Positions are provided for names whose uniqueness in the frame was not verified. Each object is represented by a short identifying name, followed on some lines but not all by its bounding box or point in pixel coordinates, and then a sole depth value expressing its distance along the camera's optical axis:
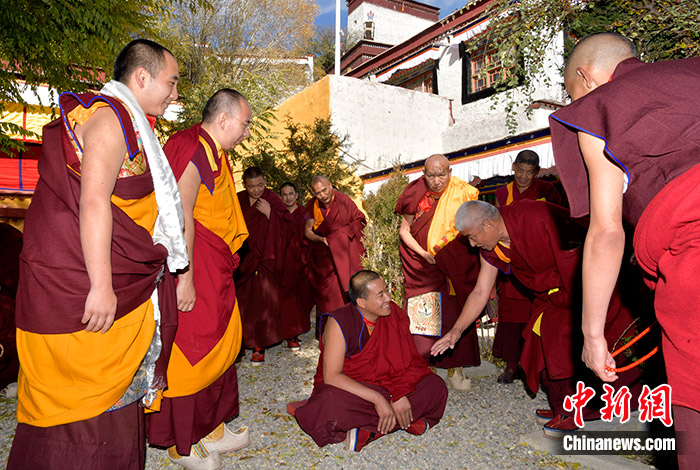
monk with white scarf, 1.64
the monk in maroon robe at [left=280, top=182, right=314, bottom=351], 5.24
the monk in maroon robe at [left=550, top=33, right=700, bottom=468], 1.24
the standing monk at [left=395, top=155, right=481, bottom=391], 3.98
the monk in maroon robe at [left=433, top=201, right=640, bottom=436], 2.75
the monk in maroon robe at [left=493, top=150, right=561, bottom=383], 3.88
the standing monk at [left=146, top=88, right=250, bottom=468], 2.33
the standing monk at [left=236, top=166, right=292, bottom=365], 4.90
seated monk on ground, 2.91
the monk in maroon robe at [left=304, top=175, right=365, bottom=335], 5.30
